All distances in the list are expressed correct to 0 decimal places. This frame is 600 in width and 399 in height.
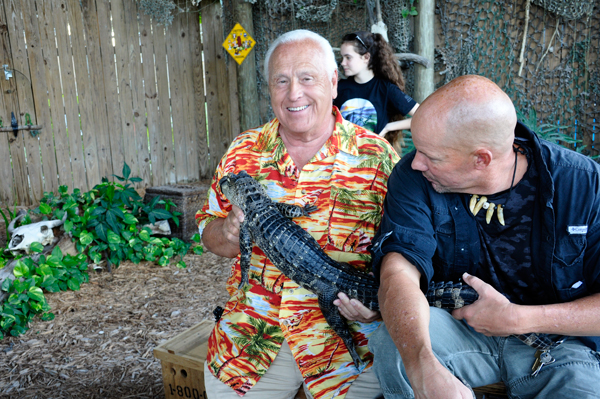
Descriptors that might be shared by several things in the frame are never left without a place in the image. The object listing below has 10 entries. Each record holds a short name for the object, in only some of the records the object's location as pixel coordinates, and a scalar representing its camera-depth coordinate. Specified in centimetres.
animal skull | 377
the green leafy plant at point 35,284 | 316
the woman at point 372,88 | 389
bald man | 131
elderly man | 176
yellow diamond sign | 539
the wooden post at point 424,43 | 457
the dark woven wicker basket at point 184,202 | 481
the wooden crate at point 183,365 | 210
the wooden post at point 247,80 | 538
